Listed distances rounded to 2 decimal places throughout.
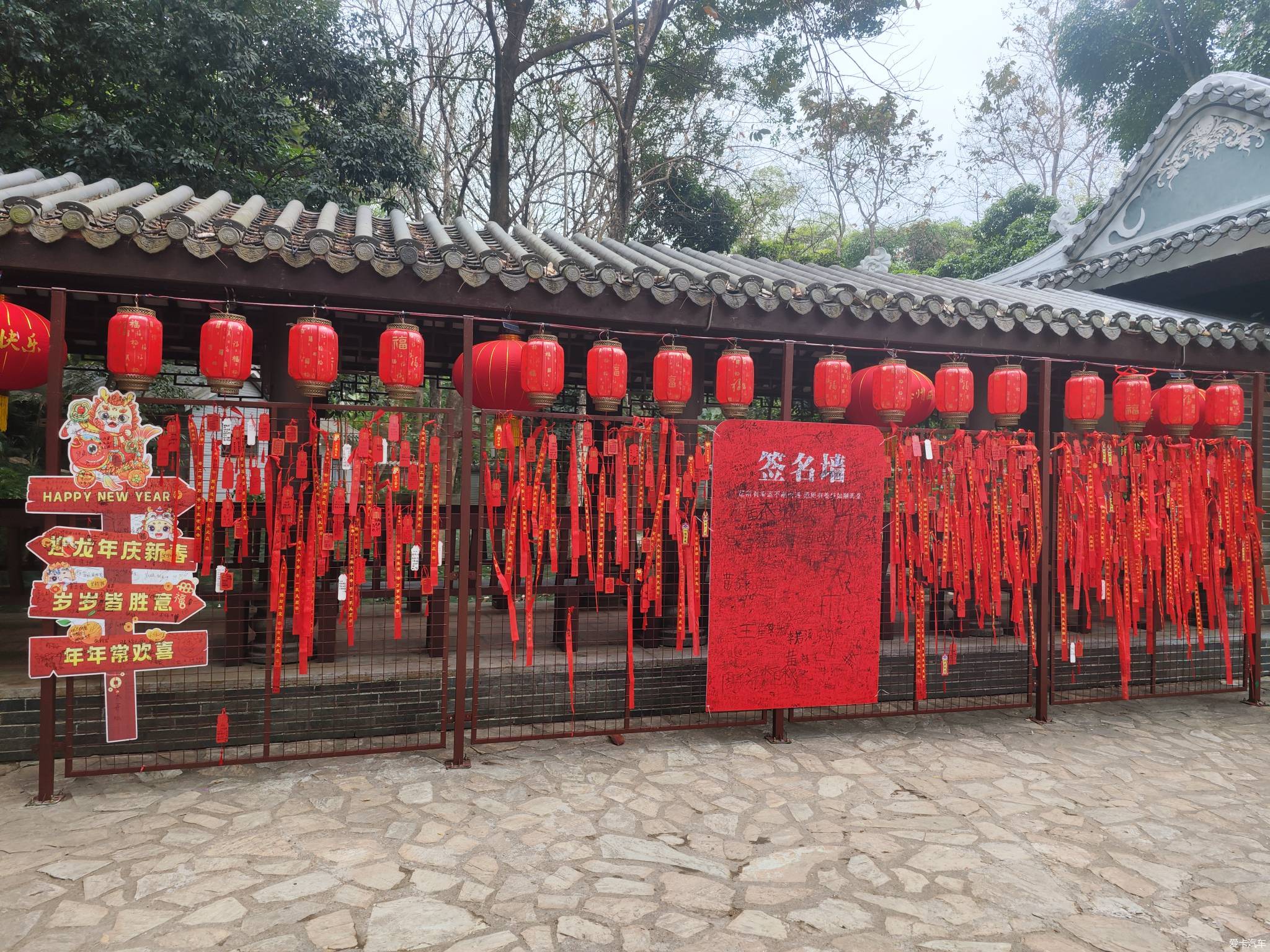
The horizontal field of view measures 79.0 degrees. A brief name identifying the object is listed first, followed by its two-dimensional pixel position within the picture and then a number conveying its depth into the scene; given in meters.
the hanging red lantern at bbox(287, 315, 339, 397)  4.49
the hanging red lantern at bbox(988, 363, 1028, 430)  5.66
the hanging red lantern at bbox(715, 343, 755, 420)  5.22
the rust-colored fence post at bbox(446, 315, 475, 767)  4.55
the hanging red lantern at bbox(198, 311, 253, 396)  4.39
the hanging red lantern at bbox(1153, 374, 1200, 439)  5.99
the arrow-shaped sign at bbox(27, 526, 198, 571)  4.01
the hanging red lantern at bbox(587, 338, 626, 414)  4.99
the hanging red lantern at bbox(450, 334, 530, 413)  5.20
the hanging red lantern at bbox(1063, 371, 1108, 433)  5.84
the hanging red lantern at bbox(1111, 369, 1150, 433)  5.82
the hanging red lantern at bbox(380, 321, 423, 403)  4.63
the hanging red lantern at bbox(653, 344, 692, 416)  5.12
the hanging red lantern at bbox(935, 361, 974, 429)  5.74
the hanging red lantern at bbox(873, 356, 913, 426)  5.52
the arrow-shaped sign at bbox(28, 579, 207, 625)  4.02
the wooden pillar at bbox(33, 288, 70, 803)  4.02
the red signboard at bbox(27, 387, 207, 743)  4.02
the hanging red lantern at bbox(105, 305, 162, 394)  4.31
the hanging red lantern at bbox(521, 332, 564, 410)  4.84
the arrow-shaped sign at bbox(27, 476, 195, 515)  3.97
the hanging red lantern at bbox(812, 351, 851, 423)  5.64
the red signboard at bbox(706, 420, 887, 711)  4.95
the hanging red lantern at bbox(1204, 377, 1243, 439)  6.04
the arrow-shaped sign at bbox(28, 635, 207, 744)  4.00
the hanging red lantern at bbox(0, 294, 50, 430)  4.31
